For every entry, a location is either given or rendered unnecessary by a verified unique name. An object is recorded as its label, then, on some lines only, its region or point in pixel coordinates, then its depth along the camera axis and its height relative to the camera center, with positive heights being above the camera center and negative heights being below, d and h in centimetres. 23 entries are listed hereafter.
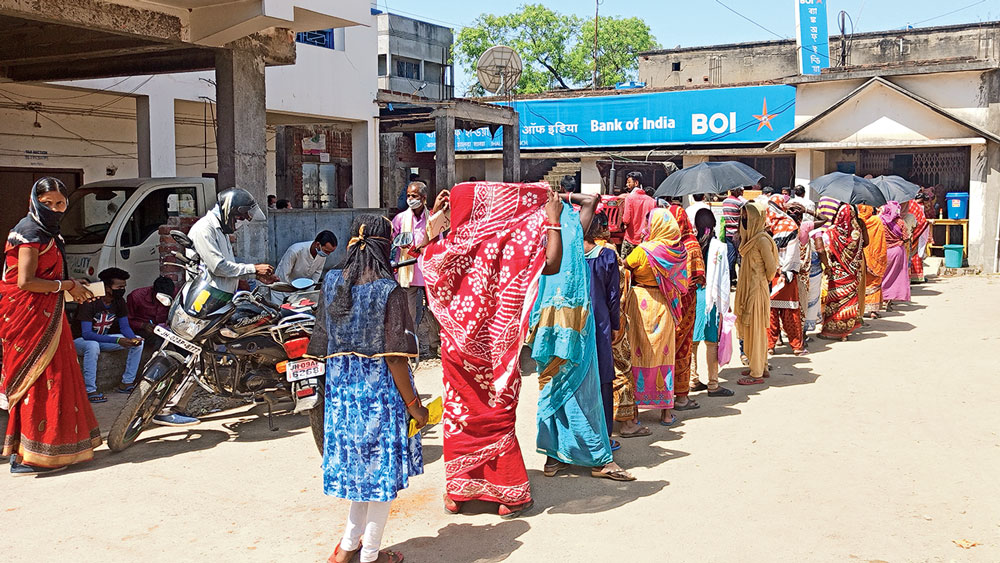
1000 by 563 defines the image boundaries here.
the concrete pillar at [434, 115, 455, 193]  1509 +166
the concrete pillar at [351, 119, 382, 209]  1725 +167
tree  4603 +1080
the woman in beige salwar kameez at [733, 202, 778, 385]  832 -43
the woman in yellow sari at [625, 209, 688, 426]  647 -49
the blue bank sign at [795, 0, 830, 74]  2367 +574
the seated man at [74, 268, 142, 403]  737 -76
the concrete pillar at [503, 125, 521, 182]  1789 +191
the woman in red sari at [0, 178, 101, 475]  546 -64
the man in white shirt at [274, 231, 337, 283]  905 -19
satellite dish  1703 +350
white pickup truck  963 +32
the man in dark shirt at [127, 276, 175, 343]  785 -59
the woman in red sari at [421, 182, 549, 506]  466 -42
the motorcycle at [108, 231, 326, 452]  603 -73
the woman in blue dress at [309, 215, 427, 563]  396 -69
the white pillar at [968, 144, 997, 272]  1827 +60
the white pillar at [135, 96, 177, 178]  1332 +171
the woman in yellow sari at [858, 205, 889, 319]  1262 -35
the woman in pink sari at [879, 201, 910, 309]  1345 -39
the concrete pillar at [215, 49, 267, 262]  881 +126
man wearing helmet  633 -4
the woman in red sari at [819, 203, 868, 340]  1090 -43
